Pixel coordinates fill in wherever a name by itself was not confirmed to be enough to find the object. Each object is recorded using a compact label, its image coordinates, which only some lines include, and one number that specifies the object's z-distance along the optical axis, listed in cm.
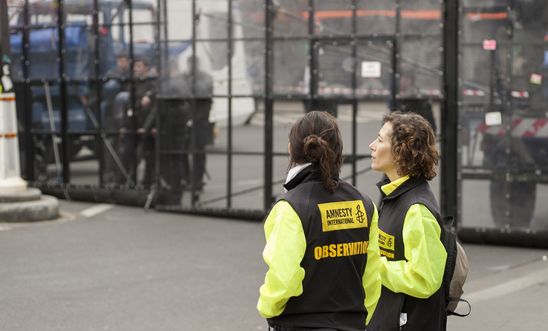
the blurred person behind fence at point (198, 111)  1255
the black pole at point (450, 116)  1066
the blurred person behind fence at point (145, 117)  1349
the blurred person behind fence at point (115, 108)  1362
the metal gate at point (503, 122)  1028
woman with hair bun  386
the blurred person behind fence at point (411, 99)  1102
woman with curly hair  429
